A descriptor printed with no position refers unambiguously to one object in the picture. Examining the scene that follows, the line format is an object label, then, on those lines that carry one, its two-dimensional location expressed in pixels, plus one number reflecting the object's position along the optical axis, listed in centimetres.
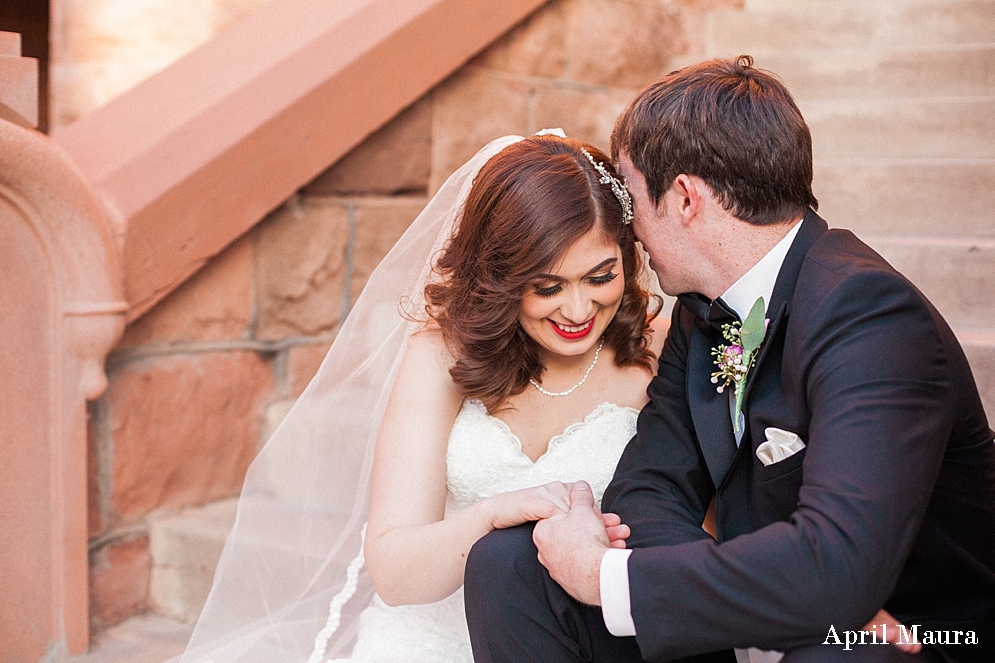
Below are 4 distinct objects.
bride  213
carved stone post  248
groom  158
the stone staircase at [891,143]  291
